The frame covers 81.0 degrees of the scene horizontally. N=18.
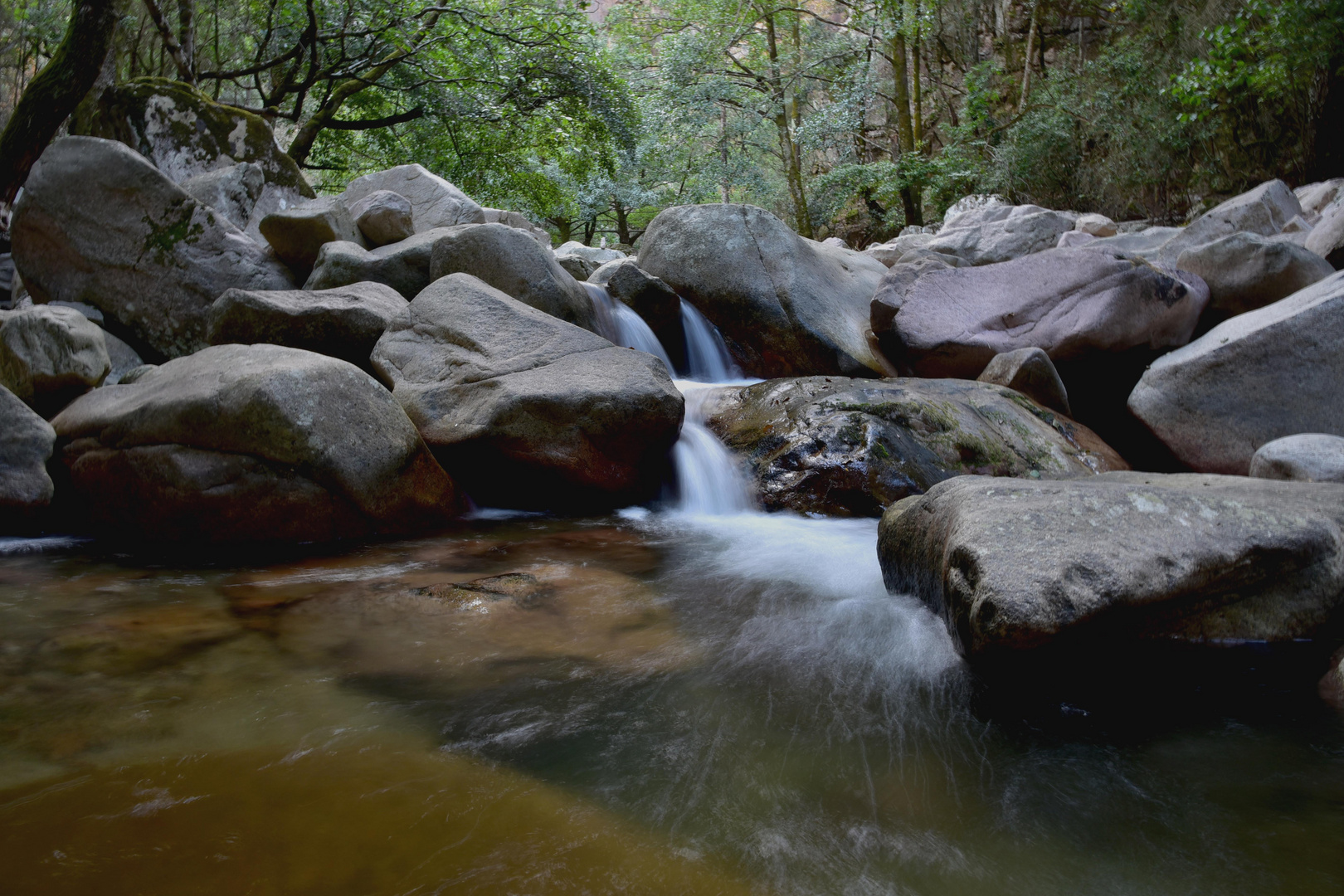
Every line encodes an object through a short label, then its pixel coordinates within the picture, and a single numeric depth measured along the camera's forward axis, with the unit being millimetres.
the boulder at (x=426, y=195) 8836
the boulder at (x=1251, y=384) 4859
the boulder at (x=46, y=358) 4766
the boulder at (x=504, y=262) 6543
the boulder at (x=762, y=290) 7559
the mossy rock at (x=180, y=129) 7891
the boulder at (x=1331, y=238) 6758
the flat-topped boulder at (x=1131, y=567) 2256
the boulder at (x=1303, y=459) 3723
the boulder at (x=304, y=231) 6746
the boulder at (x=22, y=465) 4148
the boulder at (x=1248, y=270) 6148
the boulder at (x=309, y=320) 5223
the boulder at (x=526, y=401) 4676
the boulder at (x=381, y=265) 6520
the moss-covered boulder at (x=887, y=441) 4895
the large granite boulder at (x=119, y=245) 6305
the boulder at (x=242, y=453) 3982
